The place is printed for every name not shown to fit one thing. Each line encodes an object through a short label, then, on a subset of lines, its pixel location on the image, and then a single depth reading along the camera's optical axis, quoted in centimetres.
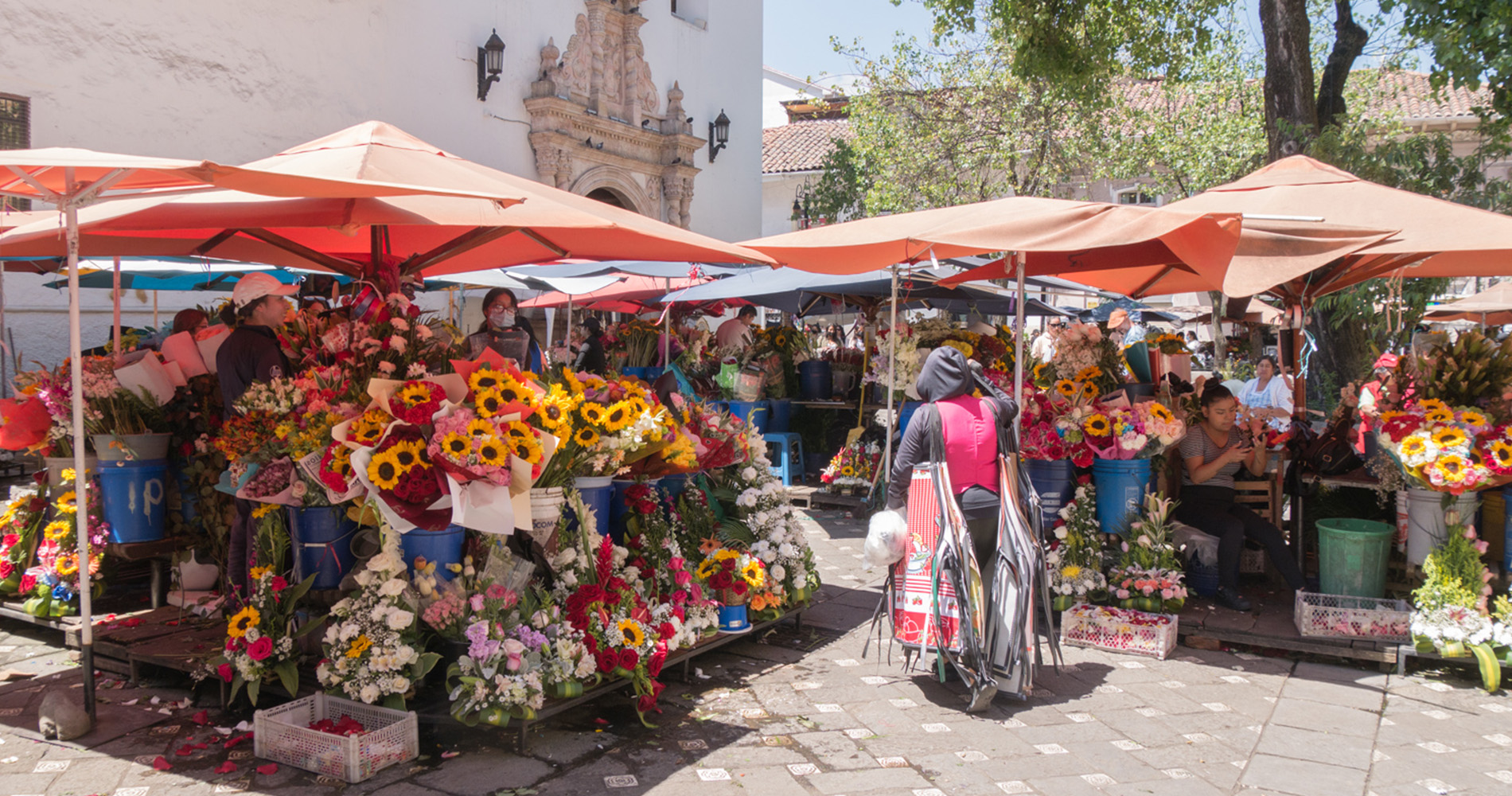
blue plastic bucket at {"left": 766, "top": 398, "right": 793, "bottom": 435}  1072
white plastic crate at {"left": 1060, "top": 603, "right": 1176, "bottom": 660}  517
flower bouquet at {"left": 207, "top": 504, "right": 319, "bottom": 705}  389
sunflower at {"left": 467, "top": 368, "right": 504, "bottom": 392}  402
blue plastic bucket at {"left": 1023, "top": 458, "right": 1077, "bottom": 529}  570
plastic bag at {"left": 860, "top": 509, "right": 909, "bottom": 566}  443
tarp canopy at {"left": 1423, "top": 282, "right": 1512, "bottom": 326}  1263
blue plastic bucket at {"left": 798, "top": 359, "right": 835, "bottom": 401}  1076
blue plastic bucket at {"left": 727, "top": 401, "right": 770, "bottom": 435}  1030
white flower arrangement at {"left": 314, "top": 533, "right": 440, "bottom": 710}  373
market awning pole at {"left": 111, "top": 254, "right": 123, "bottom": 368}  546
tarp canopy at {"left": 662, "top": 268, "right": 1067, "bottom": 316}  951
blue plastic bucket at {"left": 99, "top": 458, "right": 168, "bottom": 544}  501
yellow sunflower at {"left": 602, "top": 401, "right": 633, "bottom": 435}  439
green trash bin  540
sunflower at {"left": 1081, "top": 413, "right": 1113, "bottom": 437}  553
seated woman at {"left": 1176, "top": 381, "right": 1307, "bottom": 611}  582
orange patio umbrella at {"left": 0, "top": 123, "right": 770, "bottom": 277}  417
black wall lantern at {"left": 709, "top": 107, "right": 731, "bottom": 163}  1966
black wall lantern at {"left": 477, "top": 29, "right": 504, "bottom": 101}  1484
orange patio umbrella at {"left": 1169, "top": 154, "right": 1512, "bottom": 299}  506
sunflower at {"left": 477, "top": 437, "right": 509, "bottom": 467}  375
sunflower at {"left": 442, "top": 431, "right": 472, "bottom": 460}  373
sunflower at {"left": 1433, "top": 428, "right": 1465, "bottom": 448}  500
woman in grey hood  445
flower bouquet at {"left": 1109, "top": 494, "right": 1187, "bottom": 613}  537
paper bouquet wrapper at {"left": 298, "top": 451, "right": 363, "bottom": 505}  380
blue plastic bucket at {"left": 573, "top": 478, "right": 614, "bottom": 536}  459
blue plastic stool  1037
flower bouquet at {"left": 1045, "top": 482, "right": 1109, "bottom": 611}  554
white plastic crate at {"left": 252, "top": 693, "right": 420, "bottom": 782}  348
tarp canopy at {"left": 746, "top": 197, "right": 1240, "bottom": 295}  466
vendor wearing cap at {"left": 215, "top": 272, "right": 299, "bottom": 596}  452
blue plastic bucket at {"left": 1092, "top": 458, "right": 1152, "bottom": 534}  557
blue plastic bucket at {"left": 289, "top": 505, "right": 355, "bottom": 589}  405
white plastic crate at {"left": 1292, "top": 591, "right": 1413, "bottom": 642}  509
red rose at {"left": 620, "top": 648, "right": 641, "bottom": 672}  408
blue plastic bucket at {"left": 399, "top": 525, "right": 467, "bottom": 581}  398
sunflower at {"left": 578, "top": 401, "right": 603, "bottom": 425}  435
